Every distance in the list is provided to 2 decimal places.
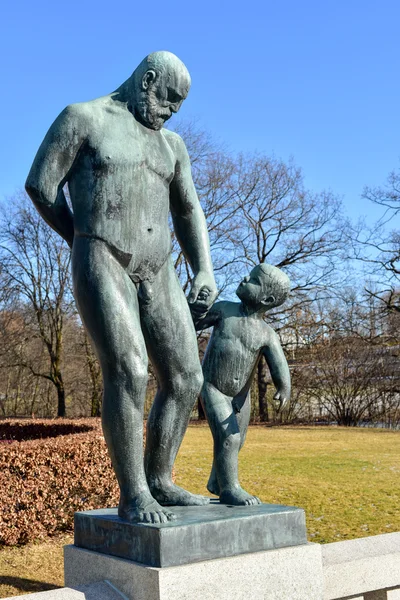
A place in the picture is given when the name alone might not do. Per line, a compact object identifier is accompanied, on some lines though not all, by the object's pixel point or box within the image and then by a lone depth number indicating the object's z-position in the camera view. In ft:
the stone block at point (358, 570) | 11.23
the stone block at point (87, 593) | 9.04
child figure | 12.37
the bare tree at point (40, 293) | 83.71
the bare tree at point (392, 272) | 76.54
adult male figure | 10.34
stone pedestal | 9.26
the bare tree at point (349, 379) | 77.41
